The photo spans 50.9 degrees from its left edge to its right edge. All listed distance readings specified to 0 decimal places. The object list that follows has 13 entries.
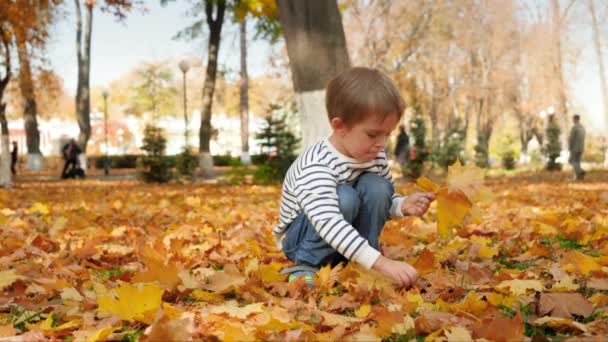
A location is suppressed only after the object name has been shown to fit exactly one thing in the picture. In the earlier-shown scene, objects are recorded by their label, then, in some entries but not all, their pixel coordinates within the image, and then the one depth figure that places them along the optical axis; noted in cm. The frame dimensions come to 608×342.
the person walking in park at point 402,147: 1900
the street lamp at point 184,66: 1986
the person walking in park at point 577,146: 1644
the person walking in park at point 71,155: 2152
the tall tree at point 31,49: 1458
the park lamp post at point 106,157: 2752
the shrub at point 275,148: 1558
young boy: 234
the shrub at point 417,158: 1781
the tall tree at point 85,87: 2517
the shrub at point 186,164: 1734
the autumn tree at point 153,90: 6025
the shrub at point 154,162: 1723
